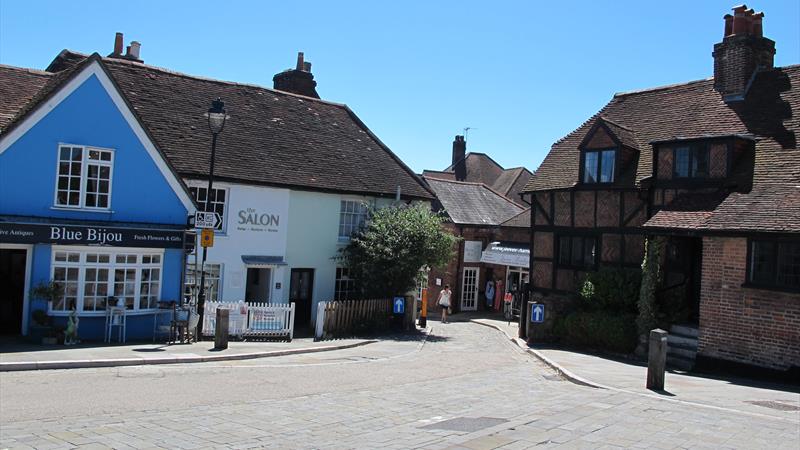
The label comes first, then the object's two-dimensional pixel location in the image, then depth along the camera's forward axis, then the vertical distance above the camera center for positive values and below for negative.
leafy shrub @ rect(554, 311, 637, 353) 18.86 -1.86
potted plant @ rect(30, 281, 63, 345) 15.03 -2.08
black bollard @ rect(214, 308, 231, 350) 15.70 -2.05
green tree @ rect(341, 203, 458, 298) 22.34 +0.11
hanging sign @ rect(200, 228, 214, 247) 16.50 +0.08
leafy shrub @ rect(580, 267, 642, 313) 19.44 -0.66
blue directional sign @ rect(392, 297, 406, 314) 22.86 -1.76
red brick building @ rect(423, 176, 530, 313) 33.28 +0.28
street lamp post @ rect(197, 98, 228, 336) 16.16 +2.94
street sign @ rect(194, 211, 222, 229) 16.18 +0.49
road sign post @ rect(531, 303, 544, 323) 21.61 -1.62
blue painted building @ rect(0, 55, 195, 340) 15.61 +0.60
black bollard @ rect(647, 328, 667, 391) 12.29 -1.64
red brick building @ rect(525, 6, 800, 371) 15.41 +2.08
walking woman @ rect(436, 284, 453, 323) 27.86 -1.70
